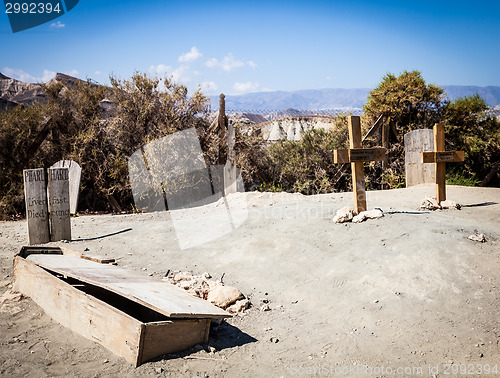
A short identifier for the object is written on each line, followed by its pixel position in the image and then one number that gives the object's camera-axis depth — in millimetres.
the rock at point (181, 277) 4827
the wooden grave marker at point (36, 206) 6664
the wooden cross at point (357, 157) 6246
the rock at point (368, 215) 6039
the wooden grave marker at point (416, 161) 11016
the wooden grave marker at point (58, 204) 6797
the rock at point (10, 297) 4305
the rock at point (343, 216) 6133
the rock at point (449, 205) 7516
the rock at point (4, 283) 4881
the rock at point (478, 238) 4980
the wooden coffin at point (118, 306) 3102
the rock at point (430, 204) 7523
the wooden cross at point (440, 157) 7422
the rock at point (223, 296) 4277
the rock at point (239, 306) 4215
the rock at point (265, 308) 4262
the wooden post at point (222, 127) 10875
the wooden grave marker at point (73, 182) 8594
